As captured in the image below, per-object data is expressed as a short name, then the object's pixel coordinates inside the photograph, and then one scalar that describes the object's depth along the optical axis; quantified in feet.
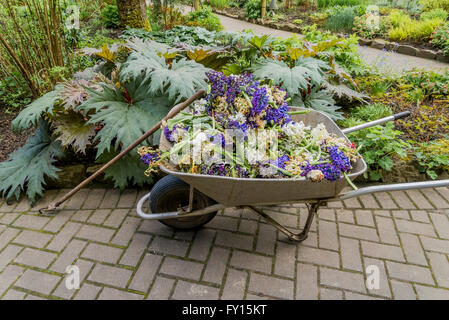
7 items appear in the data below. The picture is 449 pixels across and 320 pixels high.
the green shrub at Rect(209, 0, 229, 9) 30.63
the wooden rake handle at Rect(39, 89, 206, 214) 6.42
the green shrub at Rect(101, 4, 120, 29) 18.89
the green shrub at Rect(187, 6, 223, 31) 20.61
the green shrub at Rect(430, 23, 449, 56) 17.40
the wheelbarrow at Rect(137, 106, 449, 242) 5.63
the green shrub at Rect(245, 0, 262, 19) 26.61
